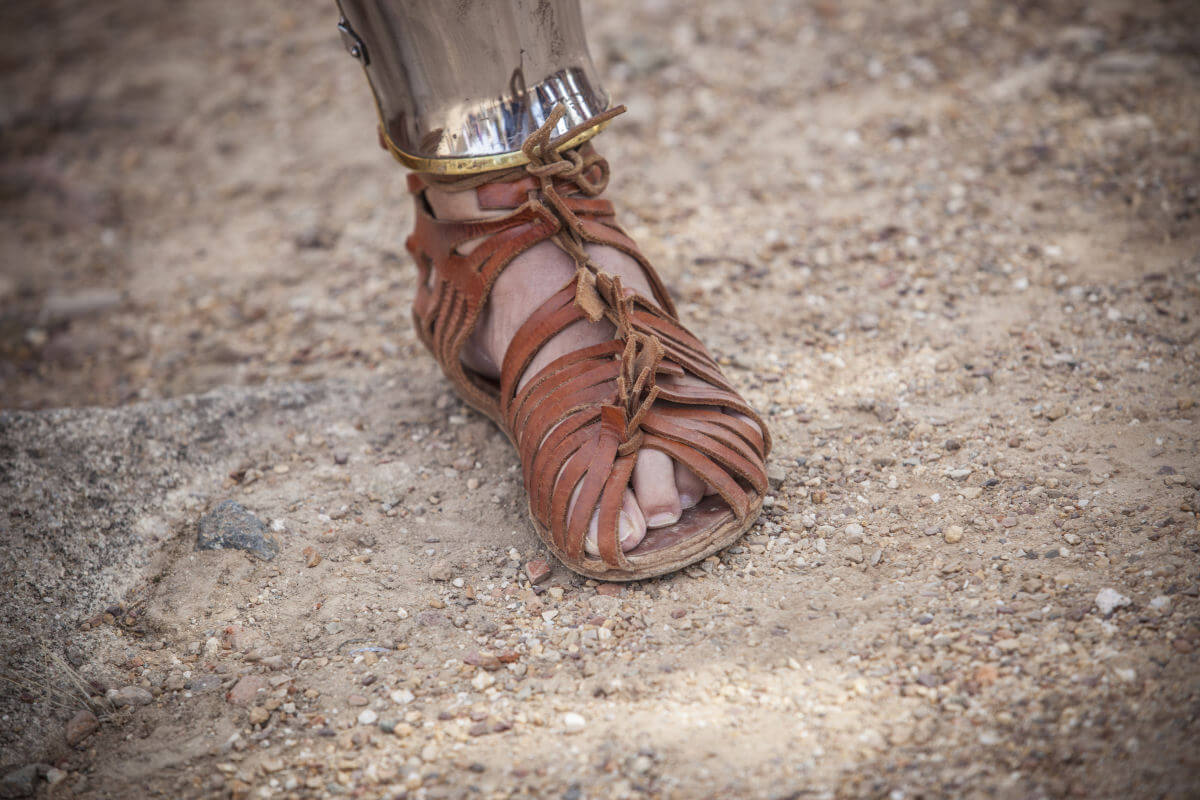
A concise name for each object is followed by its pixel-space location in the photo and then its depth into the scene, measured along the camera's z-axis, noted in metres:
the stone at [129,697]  1.53
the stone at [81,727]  1.52
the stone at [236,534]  1.59
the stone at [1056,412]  1.61
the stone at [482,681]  1.52
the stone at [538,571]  1.57
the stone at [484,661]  1.53
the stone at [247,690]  1.53
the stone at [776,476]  1.60
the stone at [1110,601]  1.51
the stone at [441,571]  1.58
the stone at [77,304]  1.85
